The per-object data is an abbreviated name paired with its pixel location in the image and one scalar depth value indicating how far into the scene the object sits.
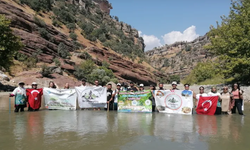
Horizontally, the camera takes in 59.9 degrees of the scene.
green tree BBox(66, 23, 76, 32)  61.01
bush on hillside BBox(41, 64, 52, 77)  30.66
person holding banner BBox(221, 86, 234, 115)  10.47
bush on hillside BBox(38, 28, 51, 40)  42.78
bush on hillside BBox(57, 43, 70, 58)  42.78
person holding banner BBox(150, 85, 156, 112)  11.35
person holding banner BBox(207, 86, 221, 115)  10.54
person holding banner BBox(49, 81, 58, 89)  12.41
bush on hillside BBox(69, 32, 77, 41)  54.91
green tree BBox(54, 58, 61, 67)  37.69
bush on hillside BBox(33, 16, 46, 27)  44.03
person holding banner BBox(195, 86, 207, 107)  10.72
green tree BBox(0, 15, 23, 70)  22.36
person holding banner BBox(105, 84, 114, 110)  11.57
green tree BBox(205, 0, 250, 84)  22.45
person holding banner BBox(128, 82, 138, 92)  11.59
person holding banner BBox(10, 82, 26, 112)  10.65
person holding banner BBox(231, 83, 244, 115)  10.37
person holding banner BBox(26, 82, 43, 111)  11.42
